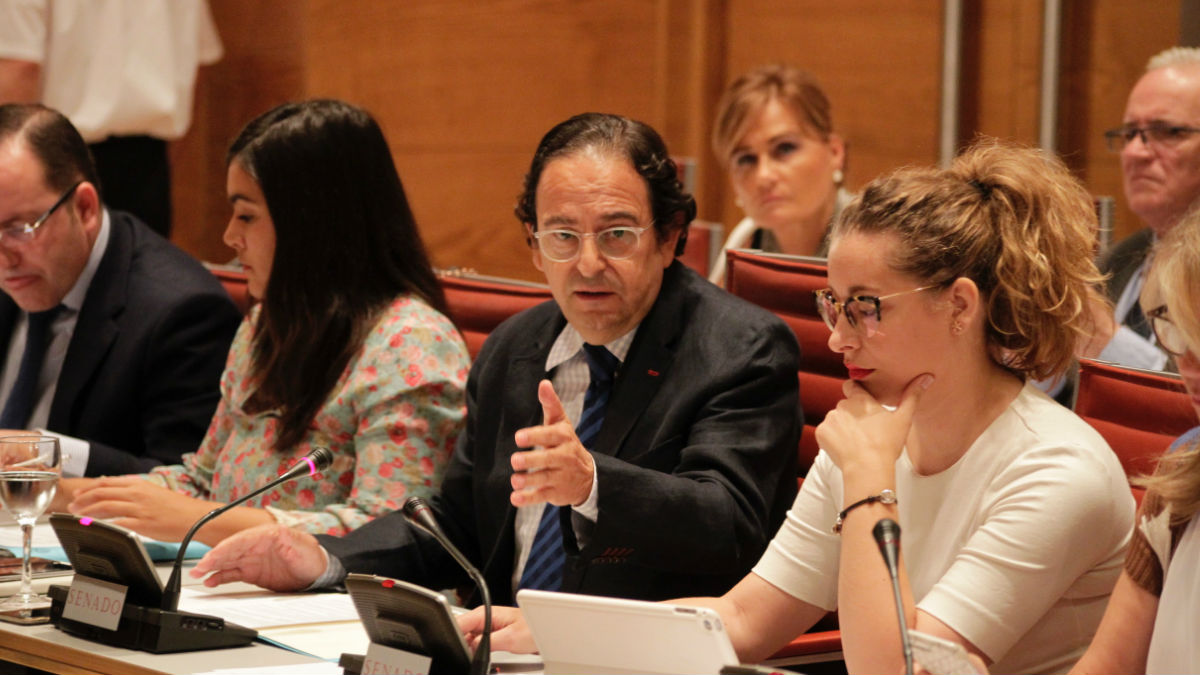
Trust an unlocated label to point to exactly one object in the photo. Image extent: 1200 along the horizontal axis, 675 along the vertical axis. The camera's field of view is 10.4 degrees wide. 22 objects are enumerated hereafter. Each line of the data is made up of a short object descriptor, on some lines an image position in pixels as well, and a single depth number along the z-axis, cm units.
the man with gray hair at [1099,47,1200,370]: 629
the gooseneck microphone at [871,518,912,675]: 532
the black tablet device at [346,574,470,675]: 536
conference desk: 547
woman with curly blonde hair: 543
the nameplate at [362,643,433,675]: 537
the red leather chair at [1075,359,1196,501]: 557
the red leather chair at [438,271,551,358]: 609
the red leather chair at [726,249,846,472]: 586
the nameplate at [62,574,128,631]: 554
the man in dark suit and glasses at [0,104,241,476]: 621
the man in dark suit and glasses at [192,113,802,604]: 566
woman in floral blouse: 589
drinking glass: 562
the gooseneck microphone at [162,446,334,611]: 554
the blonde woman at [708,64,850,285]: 678
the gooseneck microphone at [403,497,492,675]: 538
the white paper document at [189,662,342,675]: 545
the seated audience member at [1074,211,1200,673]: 532
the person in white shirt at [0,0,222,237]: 697
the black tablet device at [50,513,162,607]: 555
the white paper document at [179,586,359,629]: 561
